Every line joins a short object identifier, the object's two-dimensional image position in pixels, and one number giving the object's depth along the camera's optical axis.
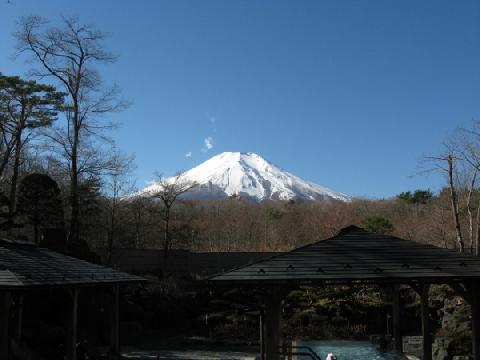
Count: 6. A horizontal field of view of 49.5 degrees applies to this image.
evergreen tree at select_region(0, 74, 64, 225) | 26.60
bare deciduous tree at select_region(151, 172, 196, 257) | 31.08
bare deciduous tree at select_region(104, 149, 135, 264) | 27.98
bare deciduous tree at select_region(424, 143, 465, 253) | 24.59
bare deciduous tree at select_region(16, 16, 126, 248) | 26.86
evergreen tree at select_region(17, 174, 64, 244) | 23.91
